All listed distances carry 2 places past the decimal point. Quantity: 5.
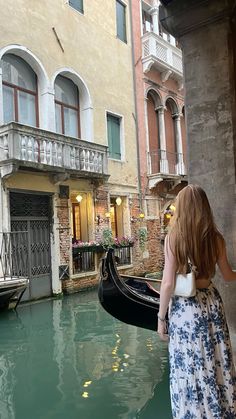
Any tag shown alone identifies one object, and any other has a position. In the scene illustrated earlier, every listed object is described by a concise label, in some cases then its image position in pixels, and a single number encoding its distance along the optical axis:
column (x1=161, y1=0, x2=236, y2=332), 2.39
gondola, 3.66
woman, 1.51
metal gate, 7.55
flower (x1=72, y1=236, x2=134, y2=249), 8.79
